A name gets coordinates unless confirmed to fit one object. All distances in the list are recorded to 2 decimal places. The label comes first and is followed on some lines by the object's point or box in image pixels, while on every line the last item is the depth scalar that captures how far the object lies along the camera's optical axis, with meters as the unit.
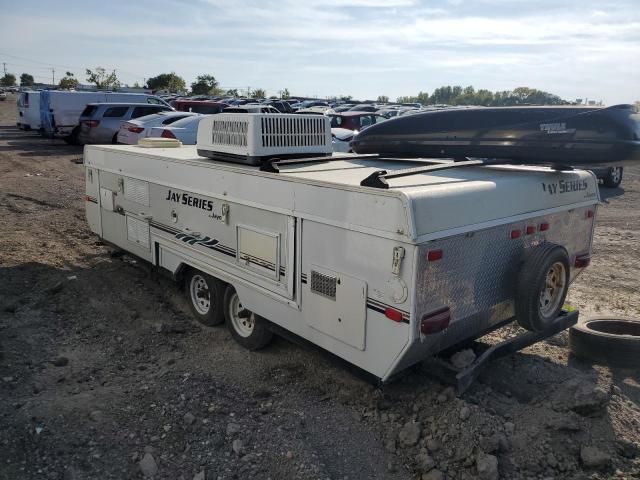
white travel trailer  3.42
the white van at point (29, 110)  23.09
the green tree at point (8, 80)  110.50
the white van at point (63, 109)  21.02
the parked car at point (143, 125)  15.70
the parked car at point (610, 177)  13.44
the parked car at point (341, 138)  13.27
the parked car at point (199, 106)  21.83
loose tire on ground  4.55
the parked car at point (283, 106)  19.58
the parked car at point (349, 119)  17.03
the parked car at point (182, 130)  14.06
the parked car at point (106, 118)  18.30
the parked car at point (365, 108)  27.13
